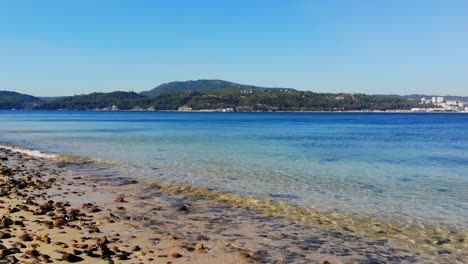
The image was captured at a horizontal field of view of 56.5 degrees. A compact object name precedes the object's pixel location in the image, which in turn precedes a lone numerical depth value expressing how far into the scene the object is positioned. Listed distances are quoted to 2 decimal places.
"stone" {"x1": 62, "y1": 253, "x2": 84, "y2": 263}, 9.01
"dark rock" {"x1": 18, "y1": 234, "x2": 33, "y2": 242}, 10.28
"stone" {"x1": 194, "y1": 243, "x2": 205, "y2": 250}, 10.46
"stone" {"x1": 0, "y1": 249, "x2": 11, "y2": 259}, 8.85
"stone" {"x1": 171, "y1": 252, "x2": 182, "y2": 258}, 9.76
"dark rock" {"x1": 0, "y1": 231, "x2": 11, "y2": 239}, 10.44
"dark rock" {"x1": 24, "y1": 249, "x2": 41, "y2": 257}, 9.10
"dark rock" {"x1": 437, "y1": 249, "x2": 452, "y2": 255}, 10.84
